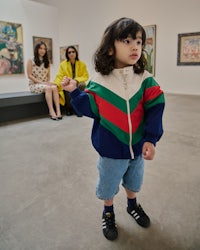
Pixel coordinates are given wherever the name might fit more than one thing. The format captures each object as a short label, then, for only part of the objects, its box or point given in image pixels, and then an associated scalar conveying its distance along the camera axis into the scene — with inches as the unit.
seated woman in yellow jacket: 171.3
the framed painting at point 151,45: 286.7
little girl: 41.1
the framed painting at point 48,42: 229.9
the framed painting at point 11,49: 201.9
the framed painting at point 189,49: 257.9
